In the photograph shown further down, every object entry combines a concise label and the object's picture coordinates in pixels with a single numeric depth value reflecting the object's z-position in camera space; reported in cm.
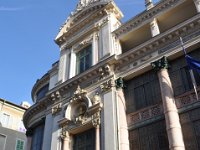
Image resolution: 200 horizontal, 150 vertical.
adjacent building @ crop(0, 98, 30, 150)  3193
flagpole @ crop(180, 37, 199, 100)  1337
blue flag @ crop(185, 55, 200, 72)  1392
